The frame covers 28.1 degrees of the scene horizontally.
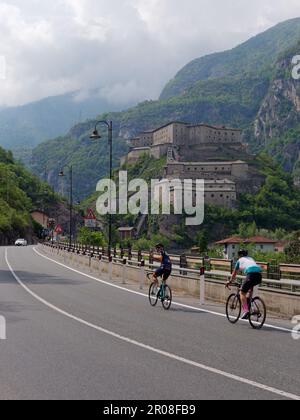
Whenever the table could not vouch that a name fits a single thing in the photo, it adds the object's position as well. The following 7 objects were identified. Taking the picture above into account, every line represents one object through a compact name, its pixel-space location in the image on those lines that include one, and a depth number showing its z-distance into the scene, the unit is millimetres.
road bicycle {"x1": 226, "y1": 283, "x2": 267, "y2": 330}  13272
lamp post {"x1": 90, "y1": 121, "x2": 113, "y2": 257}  34094
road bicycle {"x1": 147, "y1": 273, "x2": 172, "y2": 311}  16984
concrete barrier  15125
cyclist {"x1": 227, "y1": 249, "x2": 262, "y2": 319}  13266
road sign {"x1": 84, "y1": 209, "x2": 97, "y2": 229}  33812
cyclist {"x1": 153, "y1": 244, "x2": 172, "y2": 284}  17344
